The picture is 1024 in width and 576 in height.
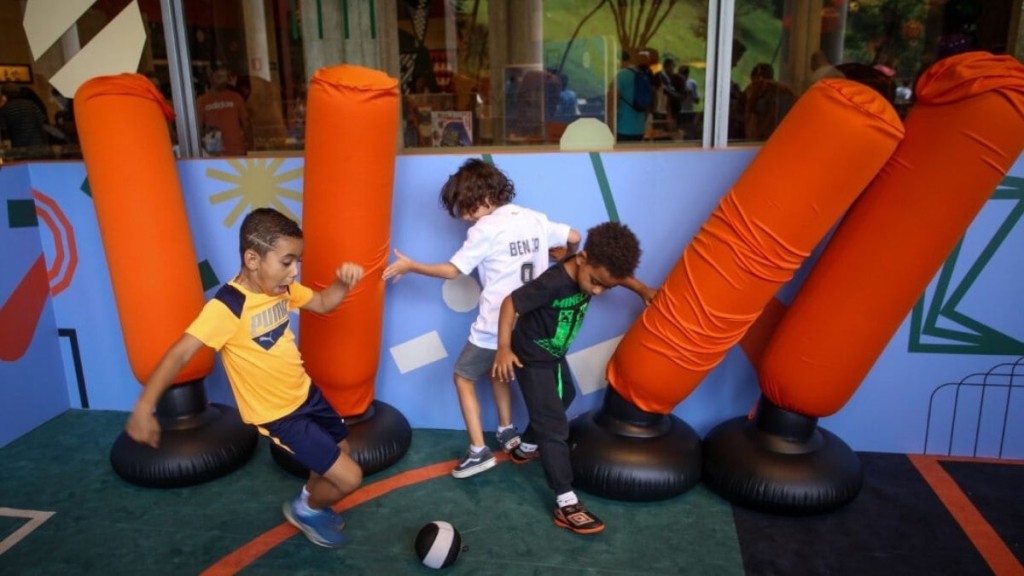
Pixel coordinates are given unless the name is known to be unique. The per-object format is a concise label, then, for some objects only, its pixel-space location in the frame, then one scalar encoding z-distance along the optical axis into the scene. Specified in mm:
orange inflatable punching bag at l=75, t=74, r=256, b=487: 2848
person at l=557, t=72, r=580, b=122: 7564
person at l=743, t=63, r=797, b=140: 5567
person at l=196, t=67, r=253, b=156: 4941
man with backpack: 7020
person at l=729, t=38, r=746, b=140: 5291
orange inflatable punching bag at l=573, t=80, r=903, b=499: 2205
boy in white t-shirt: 2832
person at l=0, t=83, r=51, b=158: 5879
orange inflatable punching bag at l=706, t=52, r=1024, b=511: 2182
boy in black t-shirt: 2455
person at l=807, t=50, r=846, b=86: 6017
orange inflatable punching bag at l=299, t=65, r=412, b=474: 2555
